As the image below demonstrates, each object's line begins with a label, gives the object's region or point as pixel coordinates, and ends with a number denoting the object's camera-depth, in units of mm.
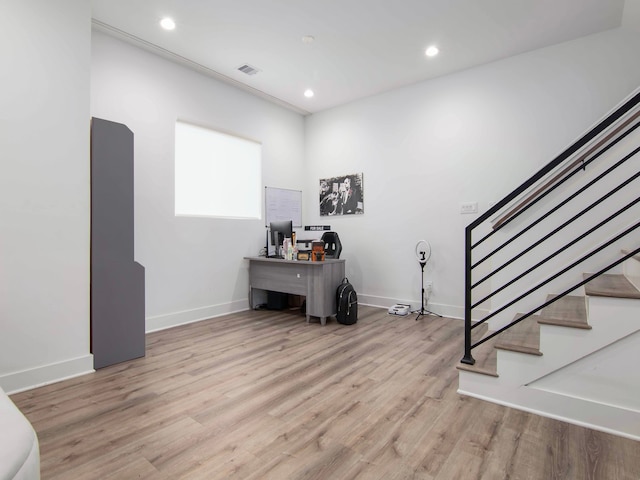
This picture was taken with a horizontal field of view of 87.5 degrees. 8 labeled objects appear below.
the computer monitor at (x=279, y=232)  4691
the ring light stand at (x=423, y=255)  4465
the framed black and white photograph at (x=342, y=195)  5285
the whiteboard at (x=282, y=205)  5234
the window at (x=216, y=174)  4277
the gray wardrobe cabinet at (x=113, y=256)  2750
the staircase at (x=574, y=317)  1803
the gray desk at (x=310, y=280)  4066
